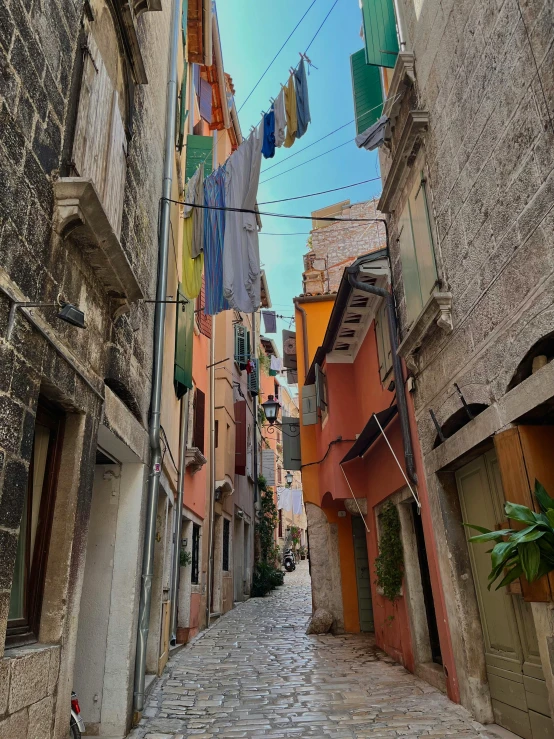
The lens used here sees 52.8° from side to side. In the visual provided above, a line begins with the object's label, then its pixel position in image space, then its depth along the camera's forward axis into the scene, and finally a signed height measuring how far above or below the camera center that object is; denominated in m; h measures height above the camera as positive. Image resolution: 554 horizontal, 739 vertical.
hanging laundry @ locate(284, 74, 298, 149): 7.32 +5.86
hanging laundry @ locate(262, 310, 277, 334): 25.68 +11.56
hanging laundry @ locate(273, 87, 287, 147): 7.25 +5.69
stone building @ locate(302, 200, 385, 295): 17.14 +10.06
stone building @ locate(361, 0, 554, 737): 3.99 +2.38
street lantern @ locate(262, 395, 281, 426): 15.34 +4.57
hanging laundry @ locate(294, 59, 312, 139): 7.35 +5.95
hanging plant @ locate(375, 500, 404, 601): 8.20 +0.36
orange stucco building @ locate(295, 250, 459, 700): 7.47 +1.80
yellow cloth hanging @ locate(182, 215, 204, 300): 8.11 +4.37
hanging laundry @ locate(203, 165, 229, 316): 7.39 +4.40
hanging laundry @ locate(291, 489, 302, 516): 30.07 +4.35
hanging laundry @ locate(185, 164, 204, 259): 8.09 +5.16
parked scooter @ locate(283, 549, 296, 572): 32.94 +1.35
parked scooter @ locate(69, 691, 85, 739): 3.76 -0.84
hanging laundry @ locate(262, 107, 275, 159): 7.41 +5.60
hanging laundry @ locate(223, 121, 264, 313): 7.05 +4.31
